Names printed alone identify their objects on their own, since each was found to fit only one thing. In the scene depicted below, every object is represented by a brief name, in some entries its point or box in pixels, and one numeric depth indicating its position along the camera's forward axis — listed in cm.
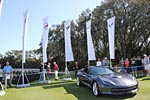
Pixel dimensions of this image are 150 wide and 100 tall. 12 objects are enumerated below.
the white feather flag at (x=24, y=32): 892
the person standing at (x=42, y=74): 977
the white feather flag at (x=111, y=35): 1031
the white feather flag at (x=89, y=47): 1049
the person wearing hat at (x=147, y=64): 955
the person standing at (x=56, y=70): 1057
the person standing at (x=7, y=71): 836
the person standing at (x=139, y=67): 1011
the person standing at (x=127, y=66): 1056
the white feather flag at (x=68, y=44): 1027
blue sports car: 519
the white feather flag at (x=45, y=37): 964
